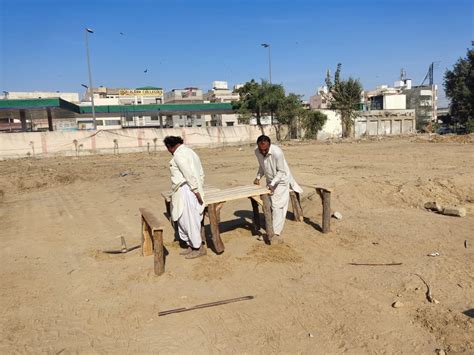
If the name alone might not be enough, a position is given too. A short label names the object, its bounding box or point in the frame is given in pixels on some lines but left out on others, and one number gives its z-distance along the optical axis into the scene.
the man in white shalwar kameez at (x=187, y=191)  4.95
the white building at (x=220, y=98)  61.28
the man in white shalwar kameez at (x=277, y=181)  5.60
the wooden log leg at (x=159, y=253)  4.52
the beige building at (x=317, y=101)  61.74
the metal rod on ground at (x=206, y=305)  3.75
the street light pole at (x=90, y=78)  28.05
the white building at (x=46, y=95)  58.75
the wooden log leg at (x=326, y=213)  6.01
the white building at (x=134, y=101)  58.20
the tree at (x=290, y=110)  32.53
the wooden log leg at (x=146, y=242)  5.36
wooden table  5.22
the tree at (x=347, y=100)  37.47
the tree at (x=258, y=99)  32.31
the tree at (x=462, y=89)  37.31
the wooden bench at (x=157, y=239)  4.52
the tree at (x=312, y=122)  34.12
